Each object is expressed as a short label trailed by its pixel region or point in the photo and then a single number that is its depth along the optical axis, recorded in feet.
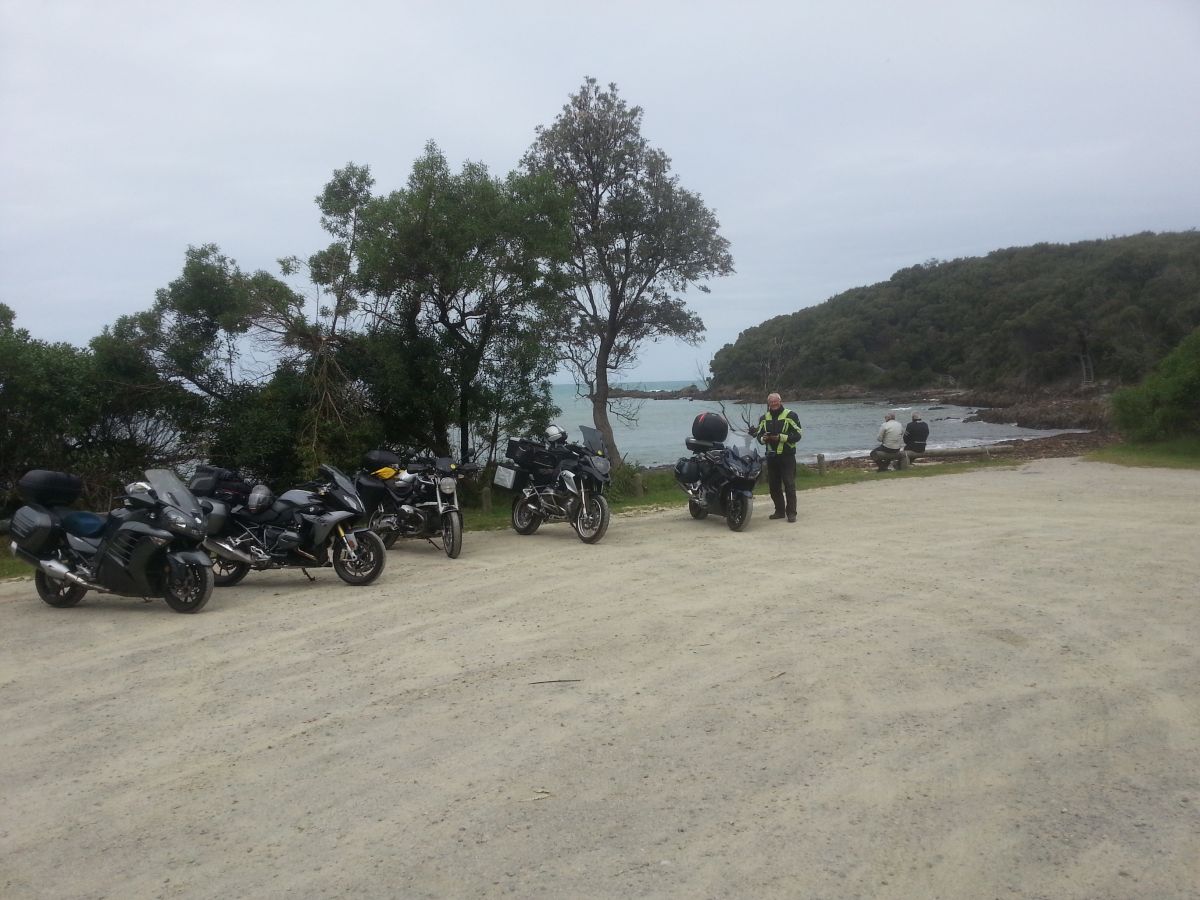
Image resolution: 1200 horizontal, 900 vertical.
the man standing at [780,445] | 38.73
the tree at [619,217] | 67.26
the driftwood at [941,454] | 66.59
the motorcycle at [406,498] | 33.04
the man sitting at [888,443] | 66.03
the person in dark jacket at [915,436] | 71.10
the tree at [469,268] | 45.29
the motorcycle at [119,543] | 24.25
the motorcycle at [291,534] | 27.40
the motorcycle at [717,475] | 36.50
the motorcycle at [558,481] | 35.27
